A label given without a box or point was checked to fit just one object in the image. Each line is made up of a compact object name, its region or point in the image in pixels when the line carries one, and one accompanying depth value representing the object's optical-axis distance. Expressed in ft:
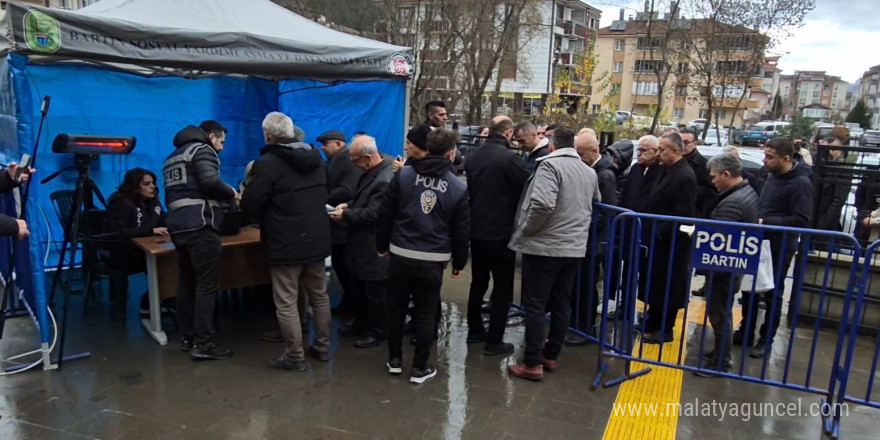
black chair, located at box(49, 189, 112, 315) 16.40
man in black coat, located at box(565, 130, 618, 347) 15.51
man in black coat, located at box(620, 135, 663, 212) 16.40
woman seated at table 15.96
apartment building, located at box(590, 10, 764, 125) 63.21
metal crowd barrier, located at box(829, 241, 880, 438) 11.50
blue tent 13.34
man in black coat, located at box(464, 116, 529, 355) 14.40
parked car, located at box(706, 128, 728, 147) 103.58
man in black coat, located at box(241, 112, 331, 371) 13.21
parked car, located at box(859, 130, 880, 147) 74.49
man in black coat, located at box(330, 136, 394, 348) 15.03
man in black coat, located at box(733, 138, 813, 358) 15.79
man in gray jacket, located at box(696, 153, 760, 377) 13.96
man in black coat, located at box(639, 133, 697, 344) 14.96
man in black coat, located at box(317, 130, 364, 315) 16.22
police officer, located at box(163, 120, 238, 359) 13.64
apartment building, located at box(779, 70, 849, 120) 414.62
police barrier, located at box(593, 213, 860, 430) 12.20
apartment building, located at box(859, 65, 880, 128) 378.69
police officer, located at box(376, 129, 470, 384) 12.78
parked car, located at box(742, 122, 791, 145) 118.01
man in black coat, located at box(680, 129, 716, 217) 18.38
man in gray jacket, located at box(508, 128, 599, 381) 12.91
